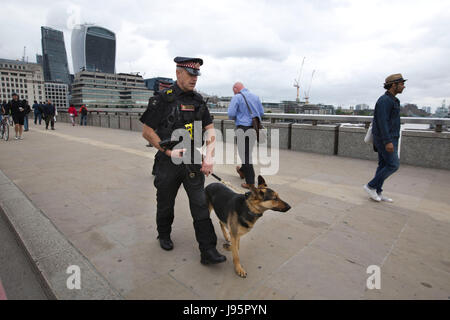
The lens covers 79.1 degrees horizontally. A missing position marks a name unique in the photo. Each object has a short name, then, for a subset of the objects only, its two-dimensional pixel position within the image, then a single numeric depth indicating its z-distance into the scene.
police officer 2.90
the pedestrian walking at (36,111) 25.28
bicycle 13.44
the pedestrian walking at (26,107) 13.92
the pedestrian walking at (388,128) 4.62
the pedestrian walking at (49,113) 19.12
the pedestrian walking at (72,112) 24.08
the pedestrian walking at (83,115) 23.34
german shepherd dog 2.55
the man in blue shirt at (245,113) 5.48
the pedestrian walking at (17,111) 12.82
